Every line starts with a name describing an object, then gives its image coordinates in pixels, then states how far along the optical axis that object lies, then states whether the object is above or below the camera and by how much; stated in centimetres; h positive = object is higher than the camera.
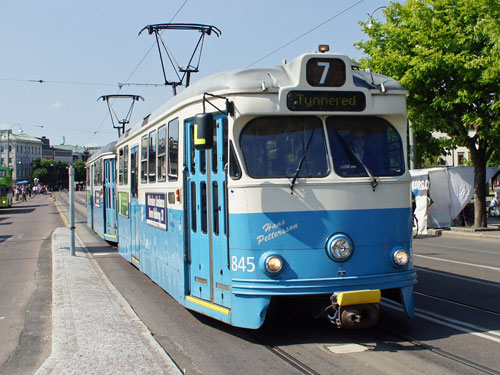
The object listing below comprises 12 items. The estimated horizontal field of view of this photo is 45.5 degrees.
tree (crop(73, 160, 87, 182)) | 13462 +246
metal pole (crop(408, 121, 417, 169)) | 2455 +111
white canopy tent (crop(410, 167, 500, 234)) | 2269 -55
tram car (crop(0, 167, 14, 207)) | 5184 -19
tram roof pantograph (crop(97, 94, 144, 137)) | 2388 +346
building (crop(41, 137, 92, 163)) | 18600 +1009
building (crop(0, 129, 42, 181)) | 15188 +896
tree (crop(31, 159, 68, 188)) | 14962 +328
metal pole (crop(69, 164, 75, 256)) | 1531 -58
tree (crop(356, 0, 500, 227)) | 1939 +364
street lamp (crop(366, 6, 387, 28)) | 2294 +607
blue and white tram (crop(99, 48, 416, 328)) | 629 -11
